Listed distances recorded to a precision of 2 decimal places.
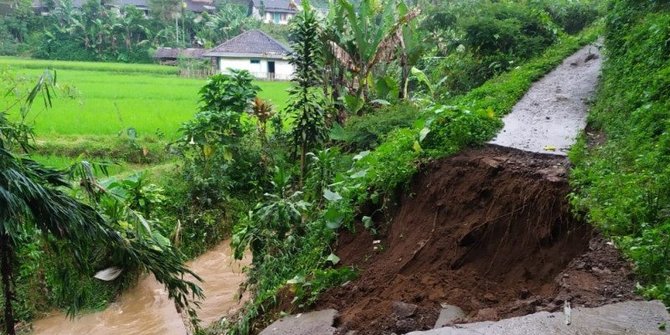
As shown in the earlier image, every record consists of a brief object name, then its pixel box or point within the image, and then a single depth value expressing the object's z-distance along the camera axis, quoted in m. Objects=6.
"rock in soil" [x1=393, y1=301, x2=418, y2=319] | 3.18
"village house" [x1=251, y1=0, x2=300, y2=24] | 43.75
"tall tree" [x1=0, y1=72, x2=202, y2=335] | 2.94
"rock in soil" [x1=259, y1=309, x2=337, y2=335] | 3.57
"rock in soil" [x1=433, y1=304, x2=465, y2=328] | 3.06
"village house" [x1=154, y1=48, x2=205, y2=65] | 31.48
